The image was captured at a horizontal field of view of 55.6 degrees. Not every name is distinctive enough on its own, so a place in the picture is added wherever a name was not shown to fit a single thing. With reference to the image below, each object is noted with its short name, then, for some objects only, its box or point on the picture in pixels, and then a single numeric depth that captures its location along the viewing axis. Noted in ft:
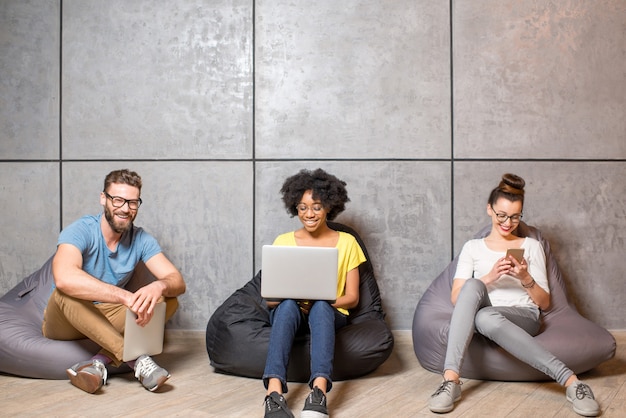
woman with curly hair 8.24
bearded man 9.09
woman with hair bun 8.54
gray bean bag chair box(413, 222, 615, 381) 9.69
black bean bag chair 9.82
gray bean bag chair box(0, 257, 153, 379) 9.83
